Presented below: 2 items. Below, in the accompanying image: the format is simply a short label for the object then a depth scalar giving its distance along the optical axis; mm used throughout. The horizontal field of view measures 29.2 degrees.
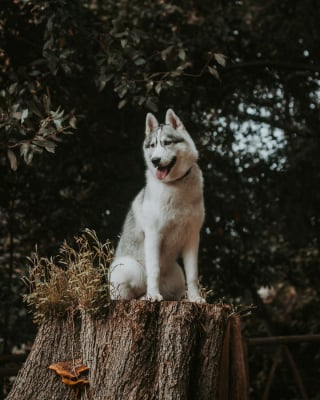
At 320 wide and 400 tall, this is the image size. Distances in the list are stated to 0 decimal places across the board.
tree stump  3676
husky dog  4395
